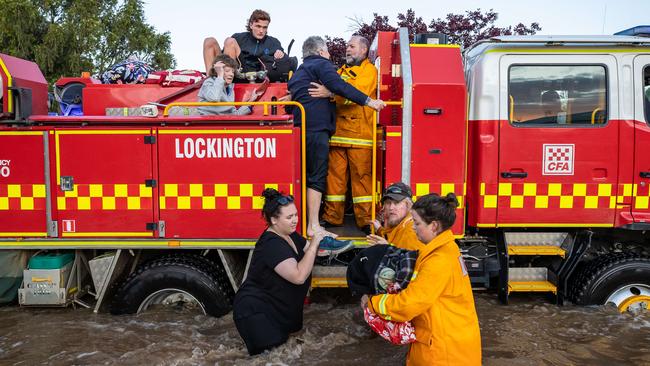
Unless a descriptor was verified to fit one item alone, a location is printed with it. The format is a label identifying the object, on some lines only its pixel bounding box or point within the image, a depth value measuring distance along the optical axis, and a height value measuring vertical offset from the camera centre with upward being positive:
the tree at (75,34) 17.88 +4.01
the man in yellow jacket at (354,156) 5.34 +0.01
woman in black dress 3.97 -0.90
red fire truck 4.81 -0.14
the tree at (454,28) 13.07 +2.99
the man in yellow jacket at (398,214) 4.00 -0.42
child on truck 5.10 +0.63
